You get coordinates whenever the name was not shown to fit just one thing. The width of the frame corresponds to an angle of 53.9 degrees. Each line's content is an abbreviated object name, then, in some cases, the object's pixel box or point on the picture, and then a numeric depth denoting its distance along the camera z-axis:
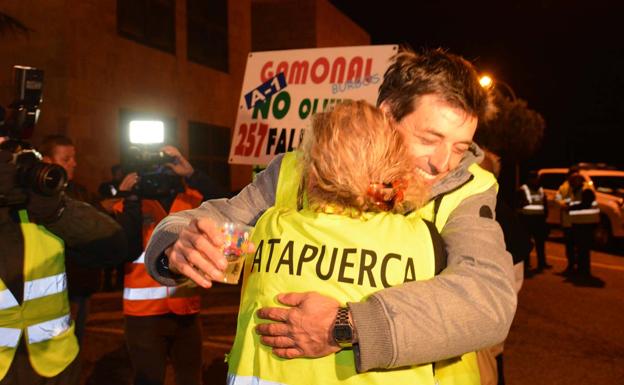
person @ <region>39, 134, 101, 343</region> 4.73
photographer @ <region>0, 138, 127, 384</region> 2.43
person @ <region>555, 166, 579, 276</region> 11.40
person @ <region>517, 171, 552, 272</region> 11.51
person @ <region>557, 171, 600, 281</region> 10.84
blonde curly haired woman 1.54
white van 14.59
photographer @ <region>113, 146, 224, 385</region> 3.95
